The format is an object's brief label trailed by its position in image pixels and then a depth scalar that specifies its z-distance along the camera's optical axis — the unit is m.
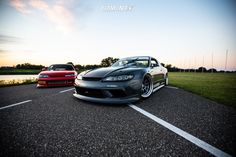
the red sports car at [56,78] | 5.77
